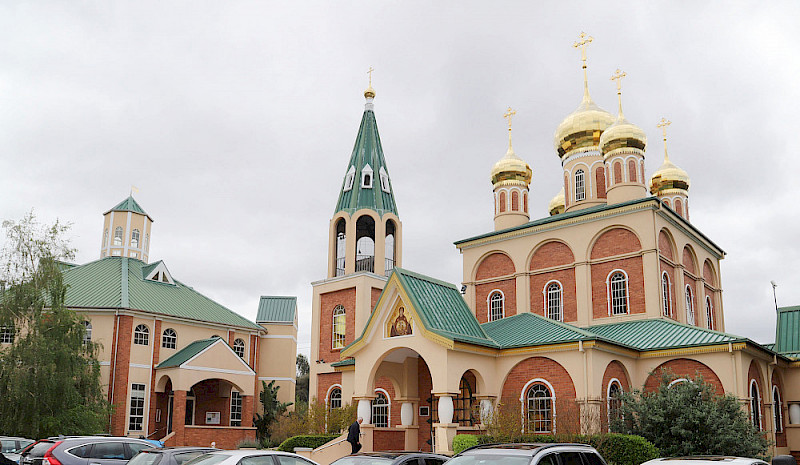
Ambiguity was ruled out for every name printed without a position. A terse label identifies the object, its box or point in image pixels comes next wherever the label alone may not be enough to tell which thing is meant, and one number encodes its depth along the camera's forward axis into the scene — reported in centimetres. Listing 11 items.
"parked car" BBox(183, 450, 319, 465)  974
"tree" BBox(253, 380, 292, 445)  3662
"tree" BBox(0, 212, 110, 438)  2342
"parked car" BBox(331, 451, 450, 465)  1032
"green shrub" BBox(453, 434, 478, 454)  1812
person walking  1797
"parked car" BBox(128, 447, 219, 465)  1153
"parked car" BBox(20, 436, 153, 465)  1355
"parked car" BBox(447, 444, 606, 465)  824
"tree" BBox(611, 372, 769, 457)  1758
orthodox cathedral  1991
